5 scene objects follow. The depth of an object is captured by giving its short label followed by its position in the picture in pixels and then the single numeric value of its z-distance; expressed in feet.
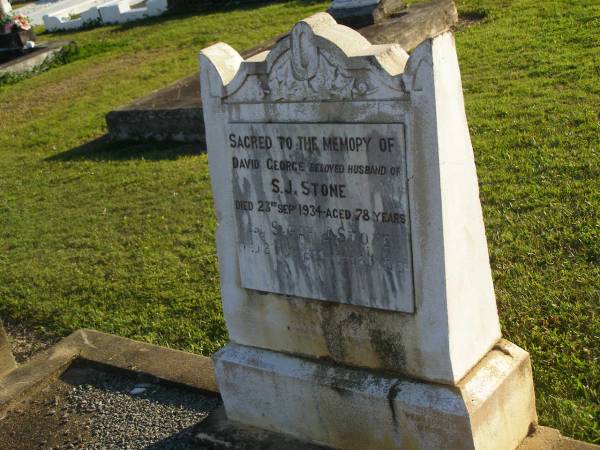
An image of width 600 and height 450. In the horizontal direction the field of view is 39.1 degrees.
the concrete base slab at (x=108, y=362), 15.02
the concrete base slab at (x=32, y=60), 51.16
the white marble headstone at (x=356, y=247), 10.18
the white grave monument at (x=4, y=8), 56.24
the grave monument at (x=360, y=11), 34.37
